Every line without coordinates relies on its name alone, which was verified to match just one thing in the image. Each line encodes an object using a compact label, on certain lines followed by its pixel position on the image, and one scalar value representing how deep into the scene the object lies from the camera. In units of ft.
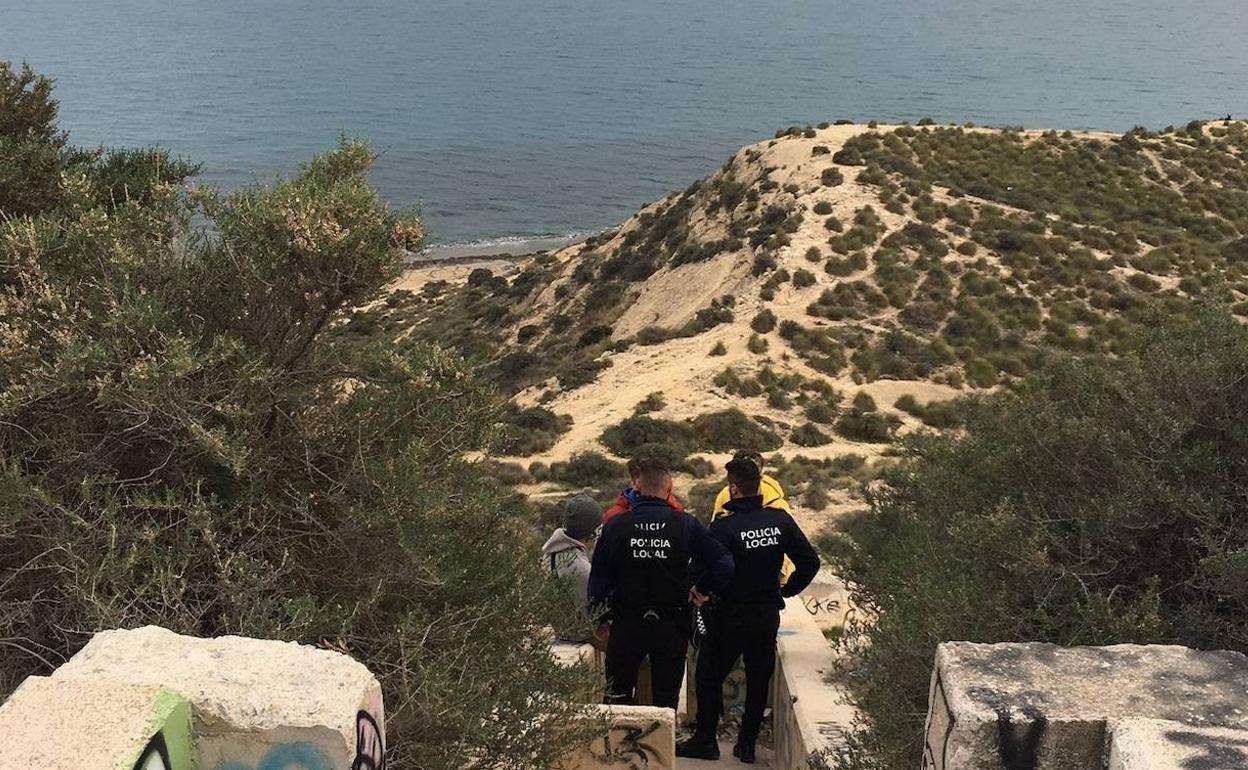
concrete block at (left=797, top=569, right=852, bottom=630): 25.47
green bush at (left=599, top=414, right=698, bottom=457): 54.44
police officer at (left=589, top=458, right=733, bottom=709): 15.93
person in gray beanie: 18.51
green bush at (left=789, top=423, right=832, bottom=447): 54.75
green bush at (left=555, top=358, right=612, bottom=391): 69.67
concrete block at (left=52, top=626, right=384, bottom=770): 8.52
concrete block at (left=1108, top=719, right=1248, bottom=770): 7.95
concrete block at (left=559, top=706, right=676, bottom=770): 15.87
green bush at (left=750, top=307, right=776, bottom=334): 69.21
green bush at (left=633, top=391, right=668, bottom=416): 59.47
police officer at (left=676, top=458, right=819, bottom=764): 16.80
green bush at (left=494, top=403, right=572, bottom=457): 57.16
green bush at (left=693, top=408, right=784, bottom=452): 54.70
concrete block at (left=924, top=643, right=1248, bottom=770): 8.87
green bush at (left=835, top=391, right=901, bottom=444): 55.62
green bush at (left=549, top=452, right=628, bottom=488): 51.01
